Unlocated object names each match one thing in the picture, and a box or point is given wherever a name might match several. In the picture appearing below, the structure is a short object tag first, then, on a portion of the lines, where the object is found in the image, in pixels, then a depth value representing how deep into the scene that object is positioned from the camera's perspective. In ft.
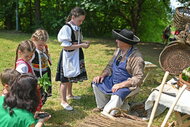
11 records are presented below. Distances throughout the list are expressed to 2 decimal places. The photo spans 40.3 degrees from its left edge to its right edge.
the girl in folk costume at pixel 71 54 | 13.39
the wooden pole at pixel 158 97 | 8.58
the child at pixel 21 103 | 6.89
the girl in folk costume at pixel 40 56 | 11.51
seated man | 12.19
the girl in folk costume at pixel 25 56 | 10.43
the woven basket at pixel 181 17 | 13.53
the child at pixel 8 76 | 8.46
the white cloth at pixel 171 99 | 8.84
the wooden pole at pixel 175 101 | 8.44
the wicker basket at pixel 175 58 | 11.45
